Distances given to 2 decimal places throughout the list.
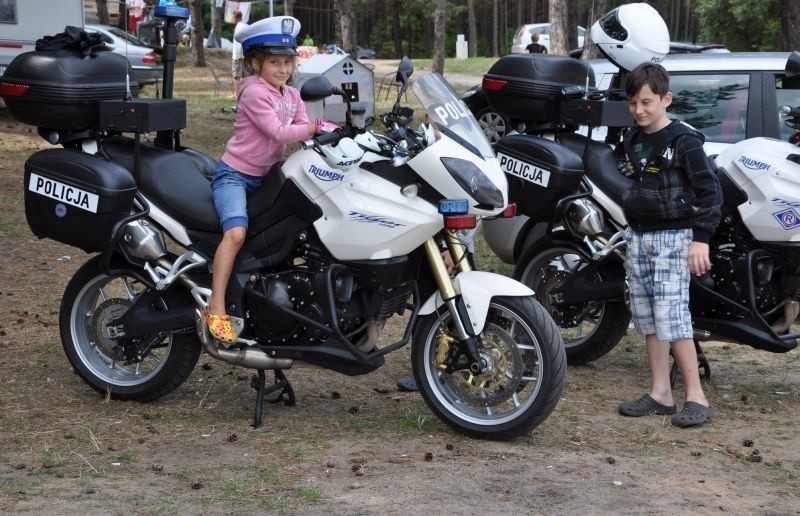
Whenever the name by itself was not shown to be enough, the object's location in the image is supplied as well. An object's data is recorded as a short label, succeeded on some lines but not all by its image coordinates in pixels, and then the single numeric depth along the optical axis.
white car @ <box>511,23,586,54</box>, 35.79
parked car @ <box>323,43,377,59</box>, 59.93
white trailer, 18.11
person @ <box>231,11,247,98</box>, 24.45
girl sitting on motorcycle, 5.32
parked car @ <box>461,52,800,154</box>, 8.25
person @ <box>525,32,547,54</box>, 26.70
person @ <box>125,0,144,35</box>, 36.20
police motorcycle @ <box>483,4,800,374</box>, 6.09
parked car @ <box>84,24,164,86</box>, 24.66
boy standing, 5.62
